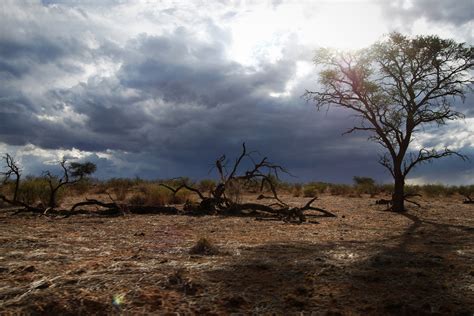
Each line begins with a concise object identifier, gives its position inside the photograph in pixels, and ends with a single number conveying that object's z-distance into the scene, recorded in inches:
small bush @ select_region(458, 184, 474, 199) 1190.9
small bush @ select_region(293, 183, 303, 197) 984.9
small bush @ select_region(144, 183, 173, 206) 623.1
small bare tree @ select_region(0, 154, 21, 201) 506.0
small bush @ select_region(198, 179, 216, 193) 1040.0
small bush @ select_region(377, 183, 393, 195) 1267.2
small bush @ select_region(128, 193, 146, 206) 624.4
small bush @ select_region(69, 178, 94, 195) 859.3
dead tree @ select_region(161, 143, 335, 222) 473.1
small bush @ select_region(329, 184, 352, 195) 1136.1
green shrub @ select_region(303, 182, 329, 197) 1000.1
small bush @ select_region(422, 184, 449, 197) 1152.9
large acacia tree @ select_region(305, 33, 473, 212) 652.1
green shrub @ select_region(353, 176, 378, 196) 1188.6
